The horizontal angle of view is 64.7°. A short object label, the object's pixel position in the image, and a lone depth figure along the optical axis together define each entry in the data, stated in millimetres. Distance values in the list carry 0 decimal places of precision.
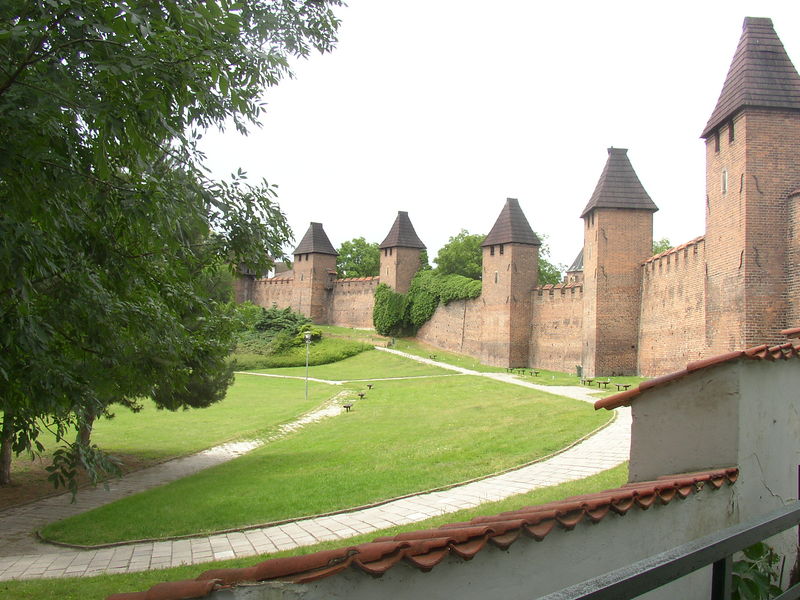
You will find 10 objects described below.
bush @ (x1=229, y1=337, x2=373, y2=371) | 43625
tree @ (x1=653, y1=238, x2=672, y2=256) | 64312
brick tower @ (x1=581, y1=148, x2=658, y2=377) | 29016
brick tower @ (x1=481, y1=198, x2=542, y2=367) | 38281
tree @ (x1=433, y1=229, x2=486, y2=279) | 60062
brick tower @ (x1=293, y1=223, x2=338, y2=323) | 59281
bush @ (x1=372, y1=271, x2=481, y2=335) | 47688
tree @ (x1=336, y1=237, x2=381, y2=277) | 77312
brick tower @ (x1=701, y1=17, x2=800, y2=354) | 15609
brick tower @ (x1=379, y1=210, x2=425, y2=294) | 51656
